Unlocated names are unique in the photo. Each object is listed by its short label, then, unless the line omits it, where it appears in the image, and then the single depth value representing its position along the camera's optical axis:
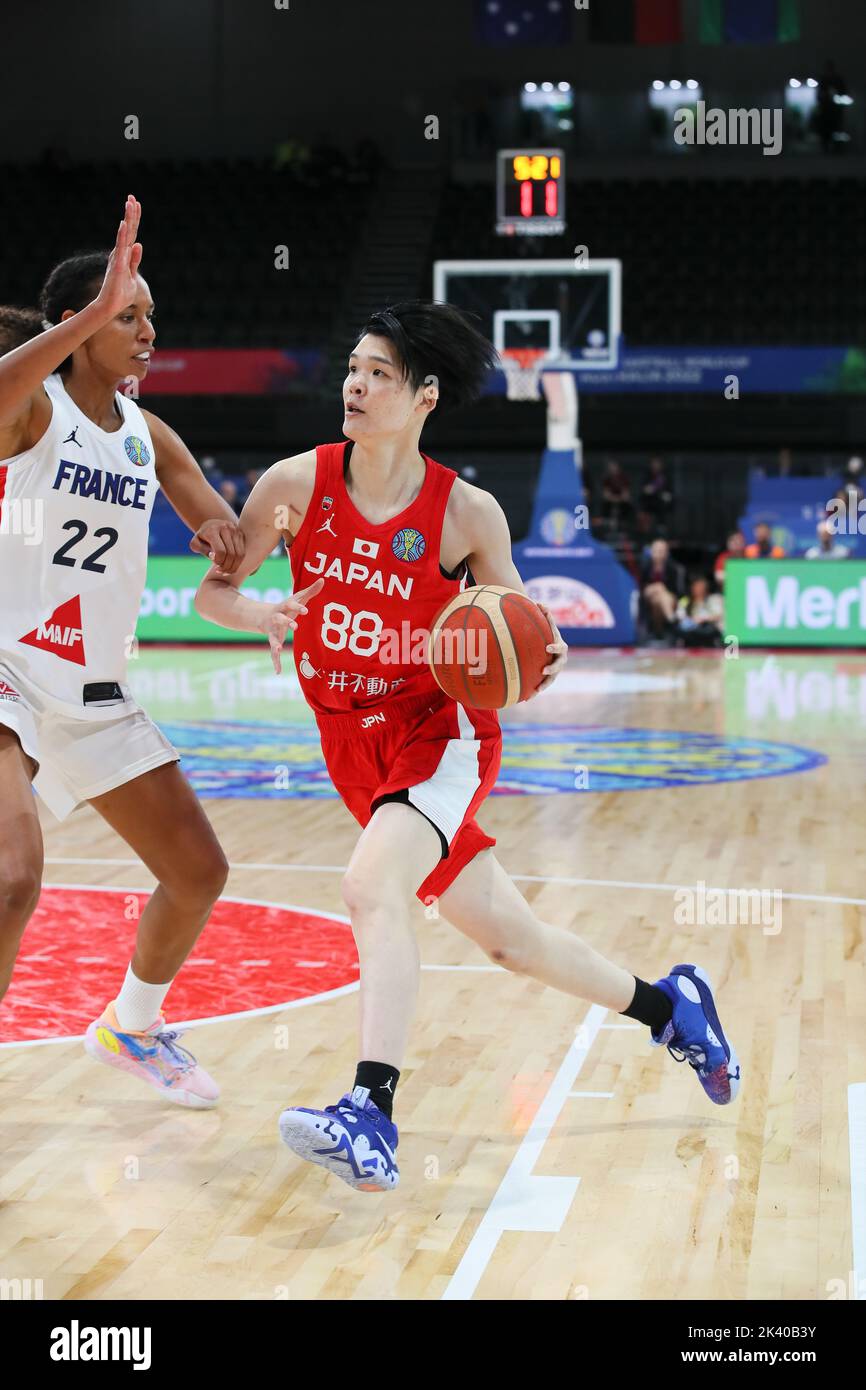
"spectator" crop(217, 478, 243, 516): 20.61
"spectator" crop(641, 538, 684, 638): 19.84
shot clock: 16.55
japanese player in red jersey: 3.64
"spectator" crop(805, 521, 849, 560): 19.25
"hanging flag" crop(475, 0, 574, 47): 24.78
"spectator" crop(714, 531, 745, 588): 19.73
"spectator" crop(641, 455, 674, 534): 21.80
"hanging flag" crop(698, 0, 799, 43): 24.44
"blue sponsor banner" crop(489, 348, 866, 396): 21.28
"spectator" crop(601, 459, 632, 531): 21.36
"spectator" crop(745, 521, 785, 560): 19.55
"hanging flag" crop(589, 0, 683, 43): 24.42
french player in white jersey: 3.72
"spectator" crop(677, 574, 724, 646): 19.88
